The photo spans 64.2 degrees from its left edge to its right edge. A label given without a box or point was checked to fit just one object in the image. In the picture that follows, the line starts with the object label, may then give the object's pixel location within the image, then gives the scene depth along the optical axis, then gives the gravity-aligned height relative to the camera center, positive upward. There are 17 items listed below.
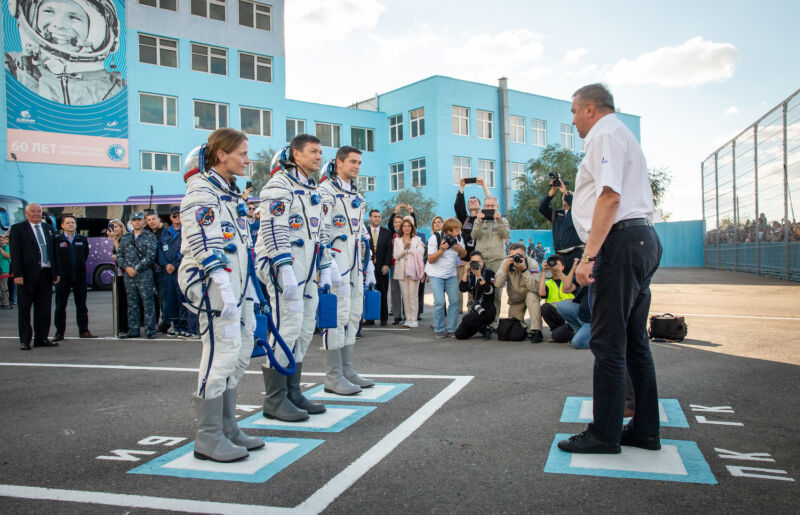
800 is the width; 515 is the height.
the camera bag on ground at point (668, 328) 9.06 -1.18
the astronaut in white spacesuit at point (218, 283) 4.08 -0.19
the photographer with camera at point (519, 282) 9.89 -0.53
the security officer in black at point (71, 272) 10.93 -0.27
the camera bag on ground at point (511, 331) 9.77 -1.27
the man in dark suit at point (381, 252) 12.76 -0.02
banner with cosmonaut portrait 28.89 +8.26
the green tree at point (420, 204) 39.66 +2.88
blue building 30.86 +8.41
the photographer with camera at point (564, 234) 9.02 +0.19
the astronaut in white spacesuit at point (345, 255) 6.11 -0.04
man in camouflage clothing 11.28 -0.15
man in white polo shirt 4.04 -0.15
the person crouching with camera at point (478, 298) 9.98 -0.79
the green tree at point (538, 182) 41.81 +4.50
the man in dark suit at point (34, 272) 9.97 -0.22
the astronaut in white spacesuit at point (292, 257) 5.13 -0.04
